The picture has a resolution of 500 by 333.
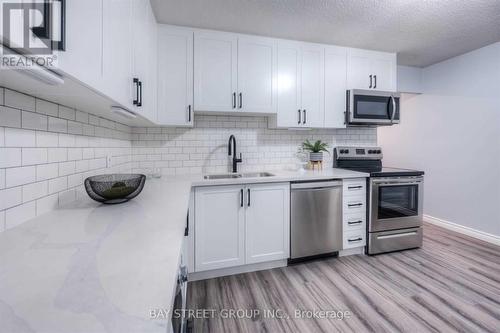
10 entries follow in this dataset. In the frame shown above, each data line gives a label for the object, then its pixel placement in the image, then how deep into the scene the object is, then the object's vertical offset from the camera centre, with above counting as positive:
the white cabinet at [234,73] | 2.36 +0.94
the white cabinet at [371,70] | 2.84 +1.16
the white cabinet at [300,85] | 2.60 +0.90
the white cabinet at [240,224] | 2.13 -0.56
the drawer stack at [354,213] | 2.53 -0.51
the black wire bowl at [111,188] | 1.23 -0.13
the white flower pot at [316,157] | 2.85 +0.10
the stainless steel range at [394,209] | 2.55 -0.48
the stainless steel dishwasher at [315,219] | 2.35 -0.54
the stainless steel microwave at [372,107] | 2.77 +0.68
